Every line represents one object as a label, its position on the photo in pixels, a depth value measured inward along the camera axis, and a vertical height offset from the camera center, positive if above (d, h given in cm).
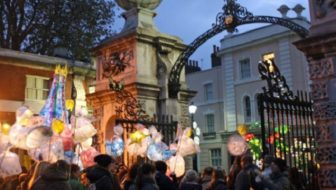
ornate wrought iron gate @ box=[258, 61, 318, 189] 951 +77
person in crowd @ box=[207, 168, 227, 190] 789 -51
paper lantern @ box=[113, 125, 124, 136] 1157 +46
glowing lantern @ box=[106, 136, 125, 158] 1170 +9
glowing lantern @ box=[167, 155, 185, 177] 1129 -34
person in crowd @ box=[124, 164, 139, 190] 813 -41
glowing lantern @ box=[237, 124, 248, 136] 984 +34
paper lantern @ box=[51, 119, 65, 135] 986 +47
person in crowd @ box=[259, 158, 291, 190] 748 -46
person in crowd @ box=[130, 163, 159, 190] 710 -40
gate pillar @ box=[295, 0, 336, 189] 791 +99
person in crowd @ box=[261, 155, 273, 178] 793 -30
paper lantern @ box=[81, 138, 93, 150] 1142 +15
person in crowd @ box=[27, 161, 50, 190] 636 -23
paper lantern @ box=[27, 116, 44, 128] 1082 +68
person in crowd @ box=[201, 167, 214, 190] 880 -50
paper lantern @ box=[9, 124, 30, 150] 941 +31
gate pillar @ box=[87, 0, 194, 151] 1270 +200
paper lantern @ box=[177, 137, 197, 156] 1159 +6
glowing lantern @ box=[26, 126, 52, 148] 848 +26
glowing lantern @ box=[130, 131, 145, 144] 1145 +29
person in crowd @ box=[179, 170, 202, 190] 835 -55
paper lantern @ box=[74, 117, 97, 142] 1075 +44
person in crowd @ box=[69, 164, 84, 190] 701 -40
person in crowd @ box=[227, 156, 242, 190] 824 -40
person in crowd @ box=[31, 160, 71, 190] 609 -34
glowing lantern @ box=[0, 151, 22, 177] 902 -23
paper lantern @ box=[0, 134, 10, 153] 986 +19
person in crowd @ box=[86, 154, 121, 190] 738 -36
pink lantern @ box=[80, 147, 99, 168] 1085 -12
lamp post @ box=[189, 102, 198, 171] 1960 +155
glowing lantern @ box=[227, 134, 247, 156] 912 +5
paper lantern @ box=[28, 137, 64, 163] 864 +0
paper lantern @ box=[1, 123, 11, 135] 1093 +50
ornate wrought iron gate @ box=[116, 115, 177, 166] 1202 +54
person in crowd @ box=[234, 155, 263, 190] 768 -43
